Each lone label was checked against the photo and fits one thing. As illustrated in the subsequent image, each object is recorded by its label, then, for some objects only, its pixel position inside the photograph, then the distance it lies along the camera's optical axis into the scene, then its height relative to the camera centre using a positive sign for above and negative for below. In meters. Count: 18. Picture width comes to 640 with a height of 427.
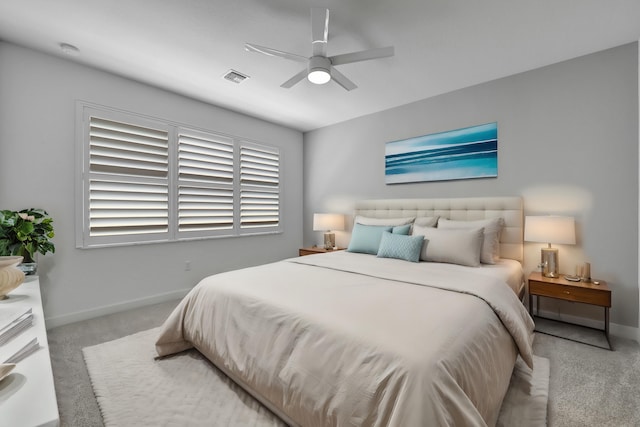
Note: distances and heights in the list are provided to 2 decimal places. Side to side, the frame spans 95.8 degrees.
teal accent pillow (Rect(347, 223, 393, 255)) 3.32 -0.29
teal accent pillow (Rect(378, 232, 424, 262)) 2.87 -0.34
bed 1.13 -0.62
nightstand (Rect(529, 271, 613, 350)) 2.35 -0.64
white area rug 1.58 -1.13
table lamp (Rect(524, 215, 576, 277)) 2.59 -0.16
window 3.01 +0.36
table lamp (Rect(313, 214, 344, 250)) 4.45 -0.17
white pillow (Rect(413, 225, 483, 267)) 2.70 -0.30
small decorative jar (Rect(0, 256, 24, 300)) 1.41 -0.33
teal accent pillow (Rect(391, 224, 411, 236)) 3.24 -0.17
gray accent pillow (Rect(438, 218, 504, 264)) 2.87 -0.19
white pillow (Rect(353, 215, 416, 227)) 3.51 -0.09
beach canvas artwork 3.29 +0.73
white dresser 0.66 -0.49
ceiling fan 1.97 +1.19
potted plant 2.21 -0.21
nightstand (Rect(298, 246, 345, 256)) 4.37 -0.58
